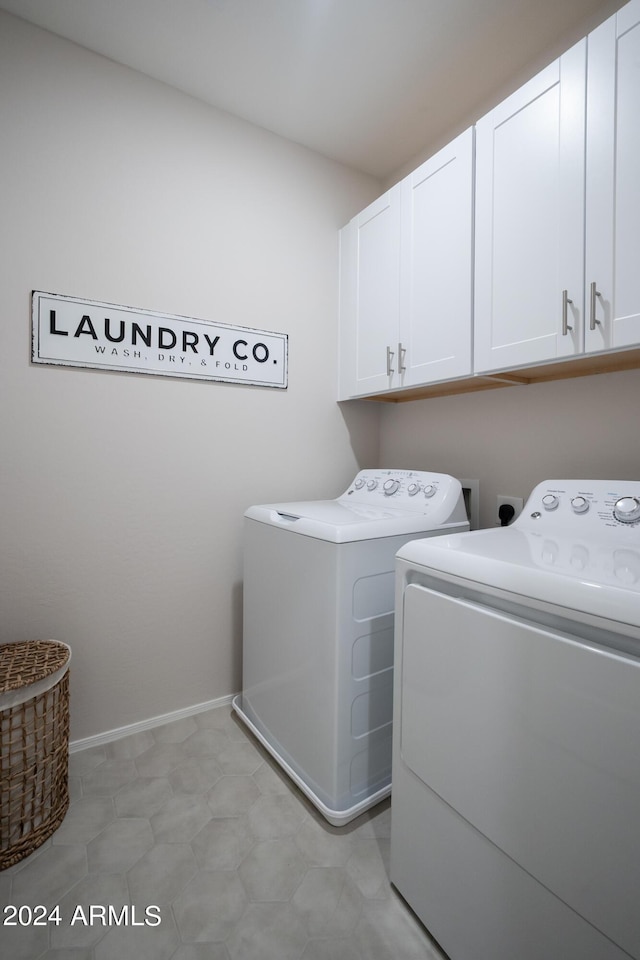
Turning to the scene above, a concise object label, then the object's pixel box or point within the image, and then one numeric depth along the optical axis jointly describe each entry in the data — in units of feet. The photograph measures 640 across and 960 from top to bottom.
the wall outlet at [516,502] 5.57
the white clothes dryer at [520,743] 2.28
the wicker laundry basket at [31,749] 4.05
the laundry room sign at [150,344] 5.20
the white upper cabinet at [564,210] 3.66
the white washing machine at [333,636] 4.39
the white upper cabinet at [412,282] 5.12
